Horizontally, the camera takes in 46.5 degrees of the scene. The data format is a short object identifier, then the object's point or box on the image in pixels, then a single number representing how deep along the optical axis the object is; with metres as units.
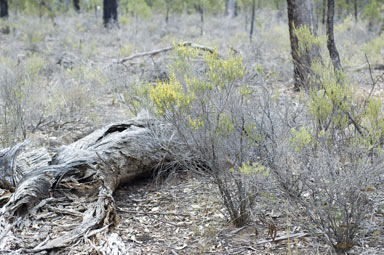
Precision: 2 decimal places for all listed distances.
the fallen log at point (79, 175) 3.29
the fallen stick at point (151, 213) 3.76
